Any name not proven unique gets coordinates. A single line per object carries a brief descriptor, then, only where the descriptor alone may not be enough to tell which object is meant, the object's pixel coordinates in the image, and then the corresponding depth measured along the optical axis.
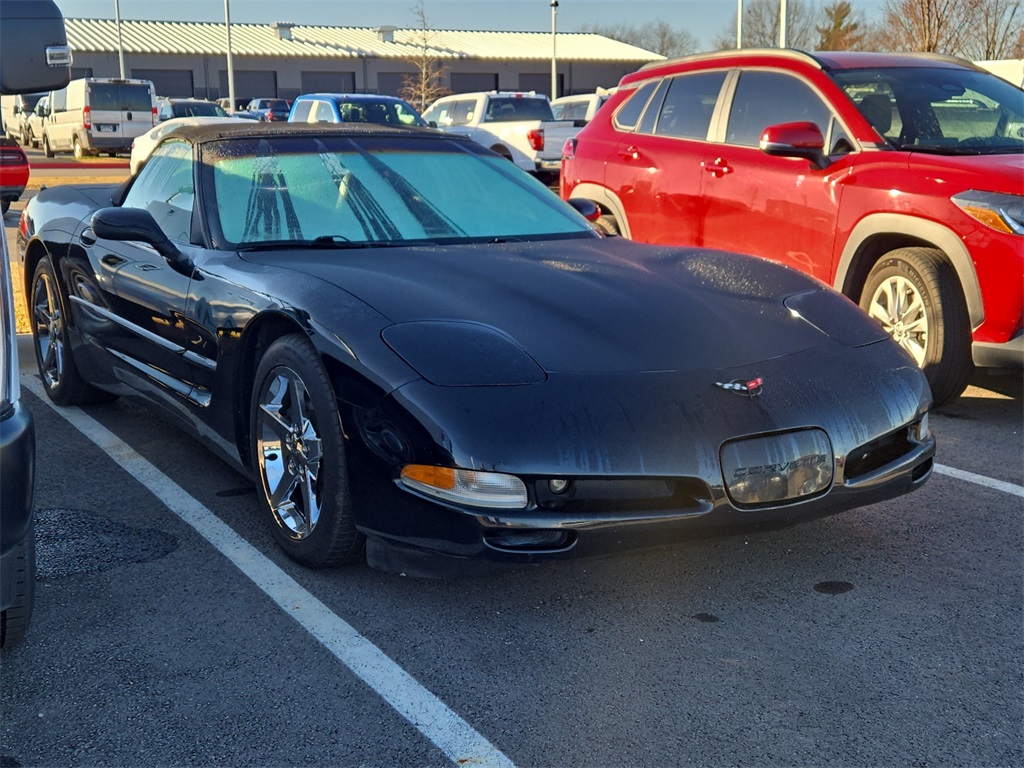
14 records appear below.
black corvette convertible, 3.09
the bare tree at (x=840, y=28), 58.58
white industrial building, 58.44
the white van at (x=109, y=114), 29.69
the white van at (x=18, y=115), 35.19
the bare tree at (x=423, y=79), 44.09
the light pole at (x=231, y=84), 43.18
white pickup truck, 20.16
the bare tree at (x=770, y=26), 66.62
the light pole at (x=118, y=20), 51.14
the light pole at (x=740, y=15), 32.54
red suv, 5.40
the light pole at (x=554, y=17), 46.66
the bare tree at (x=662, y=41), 90.62
